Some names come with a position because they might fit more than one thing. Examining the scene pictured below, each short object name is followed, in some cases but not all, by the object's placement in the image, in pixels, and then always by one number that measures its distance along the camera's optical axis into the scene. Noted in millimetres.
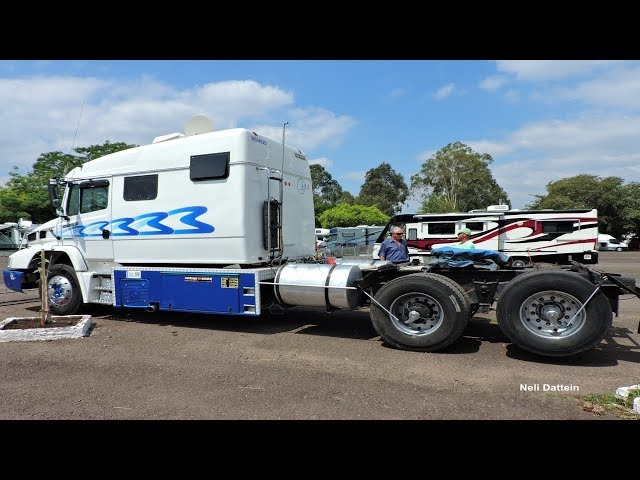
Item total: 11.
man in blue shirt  7215
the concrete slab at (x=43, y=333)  6648
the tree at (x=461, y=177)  52688
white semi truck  5324
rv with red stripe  15789
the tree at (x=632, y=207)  40844
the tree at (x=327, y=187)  69812
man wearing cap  6655
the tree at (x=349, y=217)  41781
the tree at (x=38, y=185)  31203
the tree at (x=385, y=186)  72312
